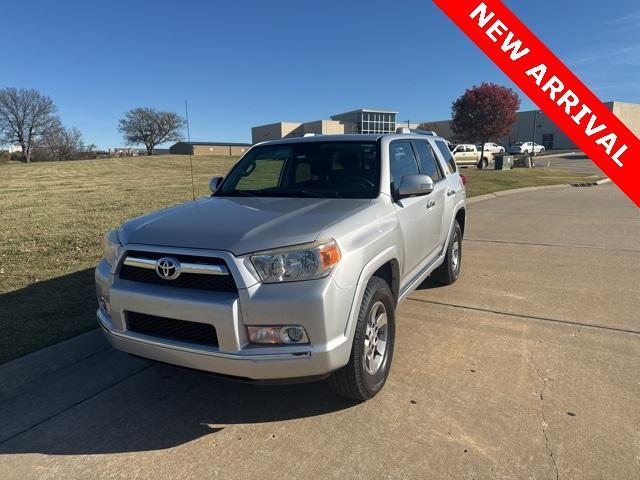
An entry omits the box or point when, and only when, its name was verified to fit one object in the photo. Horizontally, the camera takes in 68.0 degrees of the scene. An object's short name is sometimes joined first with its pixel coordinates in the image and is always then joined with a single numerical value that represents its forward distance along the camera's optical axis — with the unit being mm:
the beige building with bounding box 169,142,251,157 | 65212
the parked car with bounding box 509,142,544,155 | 59544
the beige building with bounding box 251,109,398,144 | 78188
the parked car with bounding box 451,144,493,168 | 34094
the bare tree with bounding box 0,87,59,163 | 73812
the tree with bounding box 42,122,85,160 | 77938
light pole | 59062
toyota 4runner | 2682
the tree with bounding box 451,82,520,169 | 35844
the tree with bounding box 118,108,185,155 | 88750
